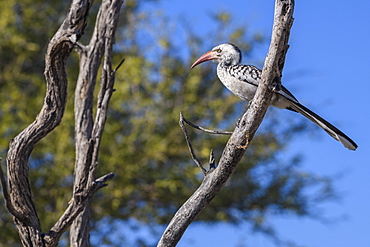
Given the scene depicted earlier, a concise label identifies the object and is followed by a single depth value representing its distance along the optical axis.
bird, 6.12
